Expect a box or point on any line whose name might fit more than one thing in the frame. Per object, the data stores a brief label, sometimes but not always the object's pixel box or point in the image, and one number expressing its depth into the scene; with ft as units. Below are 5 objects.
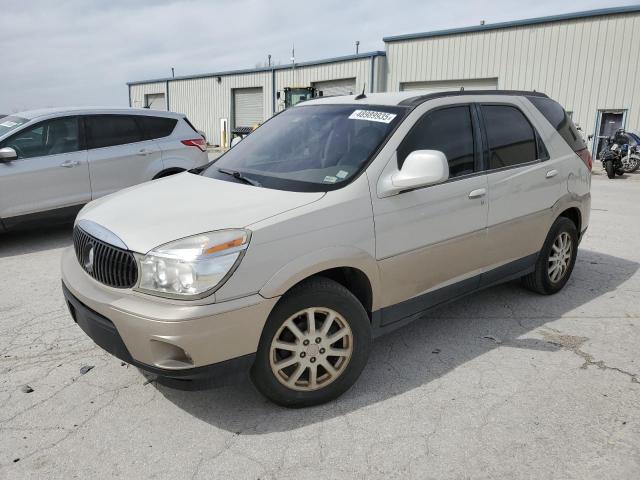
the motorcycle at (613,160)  48.73
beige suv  8.25
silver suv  20.63
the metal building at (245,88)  82.02
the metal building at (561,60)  57.31
